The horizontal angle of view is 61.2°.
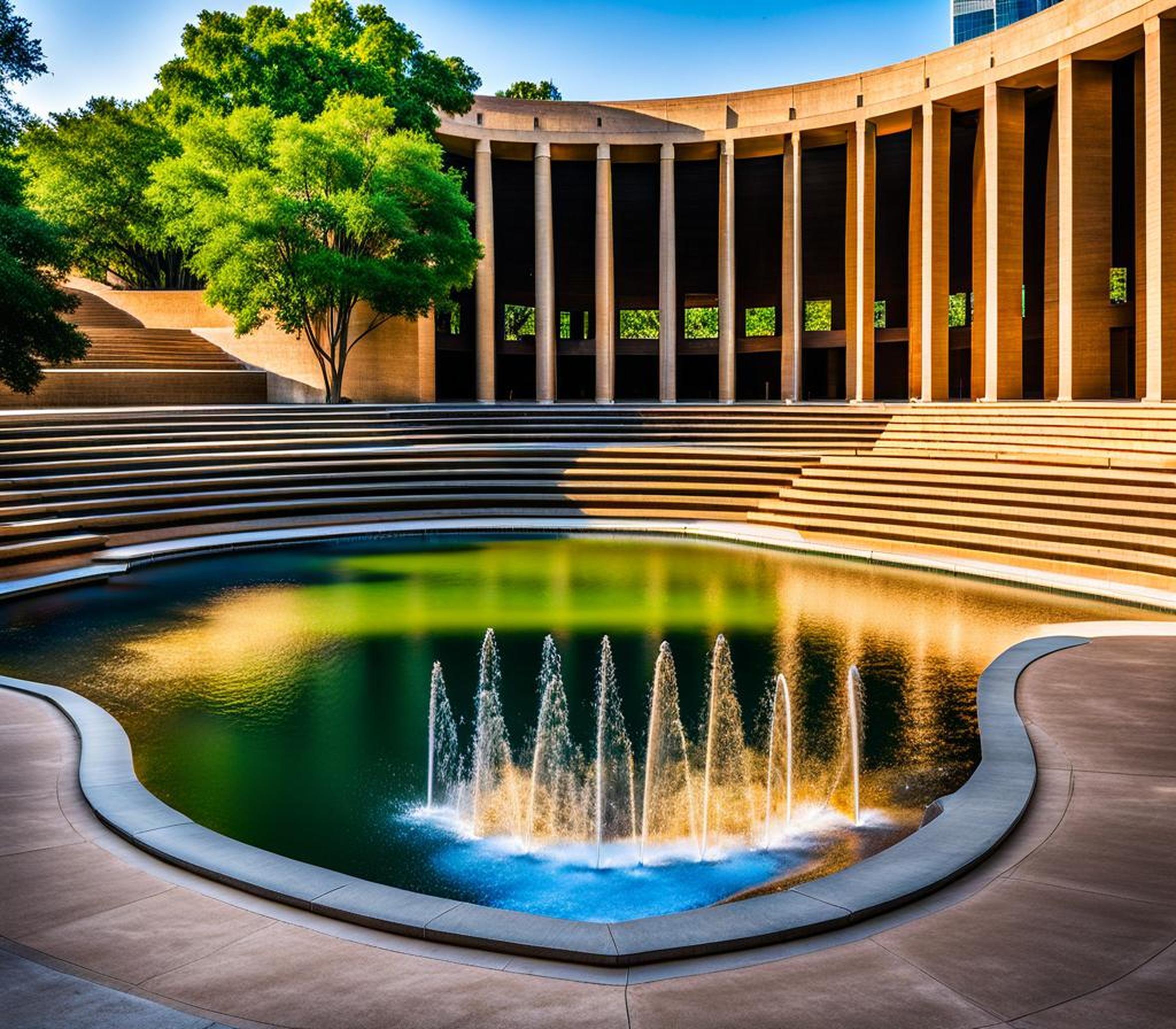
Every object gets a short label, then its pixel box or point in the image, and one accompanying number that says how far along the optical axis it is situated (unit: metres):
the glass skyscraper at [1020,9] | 186.38
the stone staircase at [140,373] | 26.52
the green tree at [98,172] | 37.22
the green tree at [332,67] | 29.05
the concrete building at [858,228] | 24.39
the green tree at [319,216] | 25.47
